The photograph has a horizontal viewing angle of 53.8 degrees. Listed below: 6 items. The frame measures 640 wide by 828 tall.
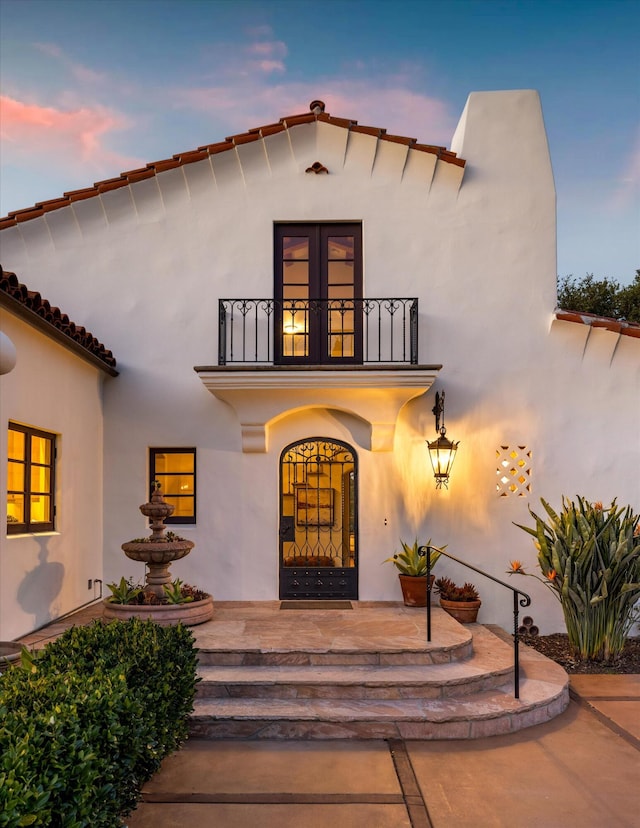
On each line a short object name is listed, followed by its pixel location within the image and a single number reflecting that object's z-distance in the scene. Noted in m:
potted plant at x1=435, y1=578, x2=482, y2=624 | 7.77
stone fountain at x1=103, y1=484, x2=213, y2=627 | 6.28
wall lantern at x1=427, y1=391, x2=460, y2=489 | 7.91
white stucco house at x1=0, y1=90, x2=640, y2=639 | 8.21
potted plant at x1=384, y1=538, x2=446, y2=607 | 7.68
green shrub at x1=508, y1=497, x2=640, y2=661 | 6.80
